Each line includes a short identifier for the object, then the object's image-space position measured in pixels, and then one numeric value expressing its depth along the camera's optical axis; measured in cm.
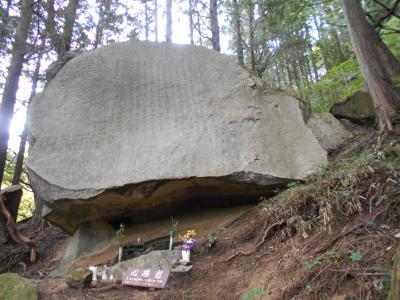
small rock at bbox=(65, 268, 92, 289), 479
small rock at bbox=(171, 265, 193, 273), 446
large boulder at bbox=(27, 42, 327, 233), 565
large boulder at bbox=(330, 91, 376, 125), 714
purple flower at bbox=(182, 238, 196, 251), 482
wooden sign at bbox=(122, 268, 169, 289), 440
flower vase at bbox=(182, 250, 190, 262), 477
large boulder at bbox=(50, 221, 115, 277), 613
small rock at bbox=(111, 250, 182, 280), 485
